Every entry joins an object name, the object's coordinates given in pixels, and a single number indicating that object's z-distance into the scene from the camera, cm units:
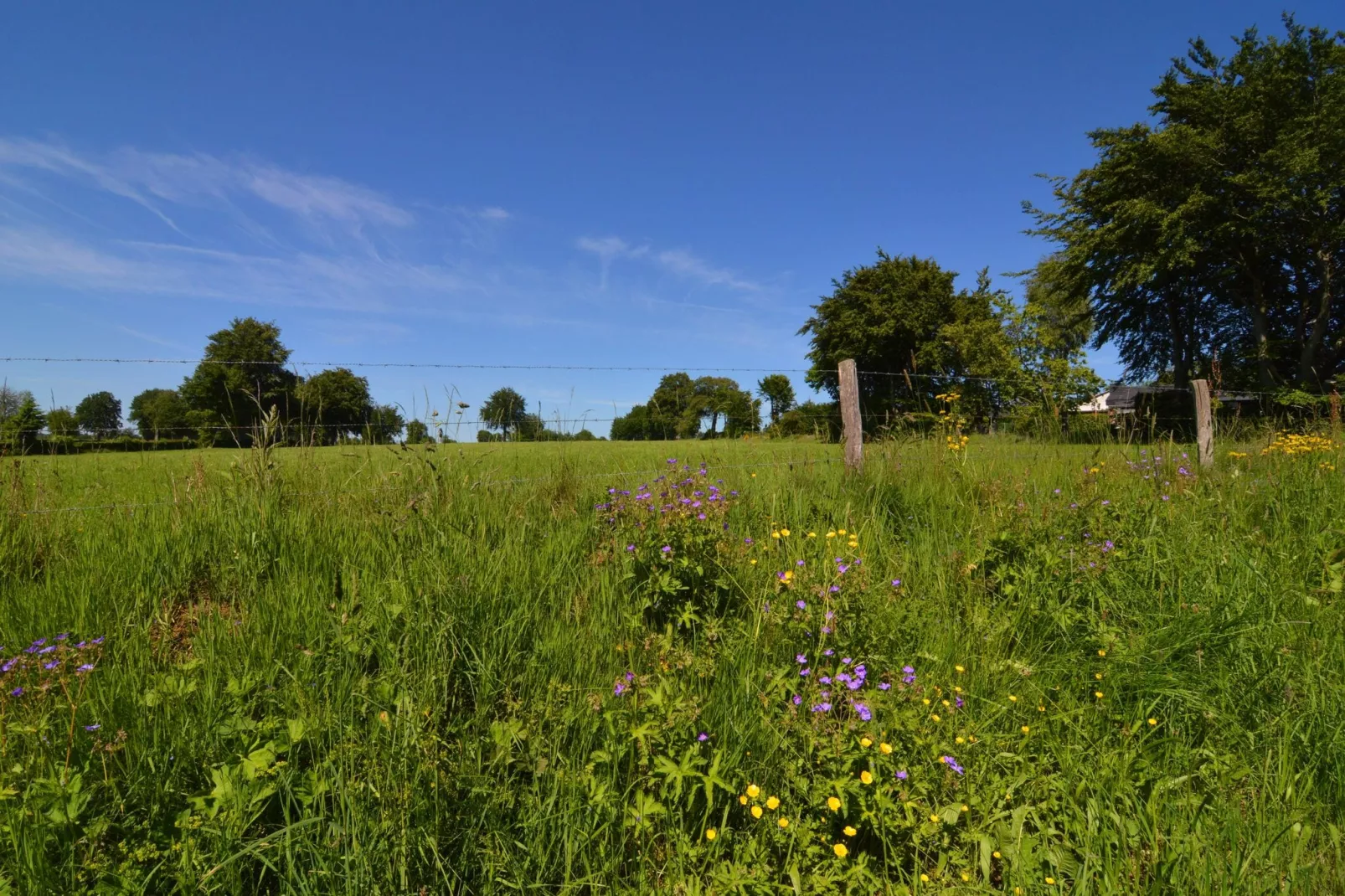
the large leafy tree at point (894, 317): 3597
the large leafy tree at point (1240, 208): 2045
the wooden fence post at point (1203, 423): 732
